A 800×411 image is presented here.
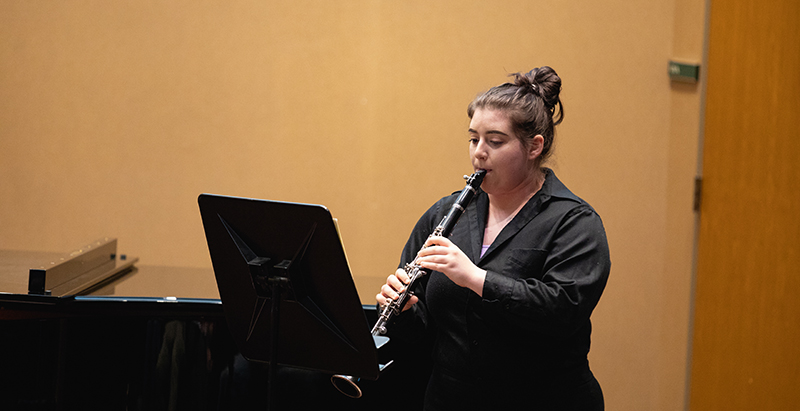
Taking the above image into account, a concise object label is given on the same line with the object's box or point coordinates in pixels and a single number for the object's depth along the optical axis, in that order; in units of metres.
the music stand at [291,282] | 8.03
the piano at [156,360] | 8.46
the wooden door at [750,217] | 9.28
